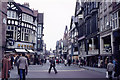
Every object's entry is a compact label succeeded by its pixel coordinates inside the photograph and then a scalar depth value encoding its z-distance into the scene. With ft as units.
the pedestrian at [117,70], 50.34
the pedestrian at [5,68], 42.45
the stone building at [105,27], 106.41
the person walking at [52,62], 75.41
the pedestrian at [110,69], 50.40
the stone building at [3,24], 90.67
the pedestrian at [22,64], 41.90
